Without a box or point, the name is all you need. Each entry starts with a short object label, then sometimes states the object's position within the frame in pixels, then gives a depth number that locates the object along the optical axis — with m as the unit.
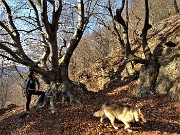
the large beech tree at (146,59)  7.50
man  6.50
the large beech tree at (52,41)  6.93
